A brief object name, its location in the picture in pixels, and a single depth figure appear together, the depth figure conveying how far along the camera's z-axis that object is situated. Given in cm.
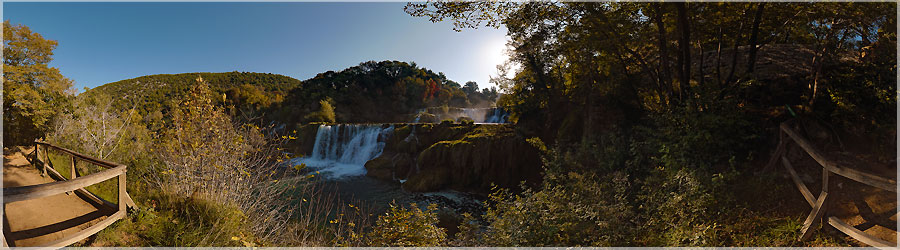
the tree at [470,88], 7538
